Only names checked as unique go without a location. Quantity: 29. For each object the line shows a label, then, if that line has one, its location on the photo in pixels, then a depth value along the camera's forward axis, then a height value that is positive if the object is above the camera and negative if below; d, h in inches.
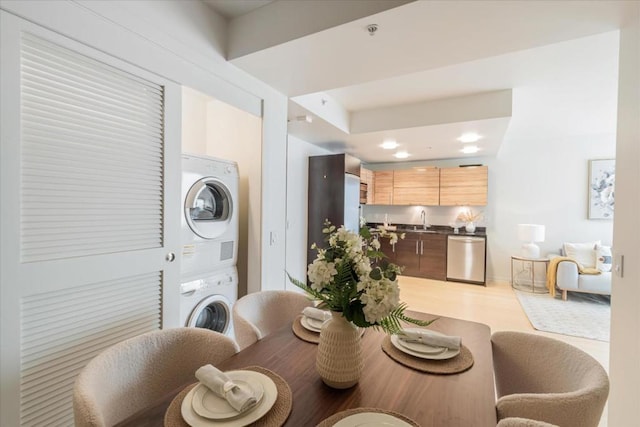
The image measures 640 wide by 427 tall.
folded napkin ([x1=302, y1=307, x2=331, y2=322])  54.9 -20.7
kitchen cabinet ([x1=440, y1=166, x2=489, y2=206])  200.7 +18.0
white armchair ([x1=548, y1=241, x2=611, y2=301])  153.9 -32.4
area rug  121.4 -49.9
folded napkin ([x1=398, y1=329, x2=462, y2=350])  45.0 -20.8
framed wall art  179.5 +15.7
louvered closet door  44.7 -1.1
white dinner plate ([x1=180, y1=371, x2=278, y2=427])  29.3 -22.1
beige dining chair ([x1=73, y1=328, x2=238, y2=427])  31.5 -22.8
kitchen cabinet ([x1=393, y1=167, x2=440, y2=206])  214.4 +18.3
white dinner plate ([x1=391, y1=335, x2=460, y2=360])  42.8 -22.0
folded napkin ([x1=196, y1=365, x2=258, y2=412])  30.8 -20.8
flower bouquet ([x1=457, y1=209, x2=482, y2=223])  211.8 -3.8
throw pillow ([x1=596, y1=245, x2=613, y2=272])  158.1 -25.4
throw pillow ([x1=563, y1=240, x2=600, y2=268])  169.5 -24.3
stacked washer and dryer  74.4 -10.1
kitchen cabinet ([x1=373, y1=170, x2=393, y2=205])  229.9 +18.2
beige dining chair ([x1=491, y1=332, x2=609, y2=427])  33.3 -23.3
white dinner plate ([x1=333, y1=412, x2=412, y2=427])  29.2 -22.1
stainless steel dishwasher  191.3 -32.8
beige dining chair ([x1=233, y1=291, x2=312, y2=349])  62.1 -23.0
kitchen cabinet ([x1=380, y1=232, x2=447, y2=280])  203.3 -32.4
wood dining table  31.2 -22.9
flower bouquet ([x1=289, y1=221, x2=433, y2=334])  34.0 -9.1
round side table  181.3 -42.6
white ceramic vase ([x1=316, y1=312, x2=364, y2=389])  36.1 -18.7
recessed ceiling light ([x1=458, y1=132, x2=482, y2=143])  145.6 +39.2
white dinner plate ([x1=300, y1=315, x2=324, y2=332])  52.7 -22.0
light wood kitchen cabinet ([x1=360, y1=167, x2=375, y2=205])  212.8 +19.2
